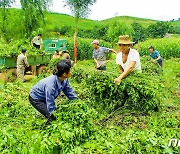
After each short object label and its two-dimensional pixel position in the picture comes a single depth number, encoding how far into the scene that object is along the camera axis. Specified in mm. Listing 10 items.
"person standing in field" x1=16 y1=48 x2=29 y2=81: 6068
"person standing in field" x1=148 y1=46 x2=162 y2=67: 6597
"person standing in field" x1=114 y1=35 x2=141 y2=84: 2913
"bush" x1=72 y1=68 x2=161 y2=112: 2876
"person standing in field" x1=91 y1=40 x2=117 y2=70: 5319
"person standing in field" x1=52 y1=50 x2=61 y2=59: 6379
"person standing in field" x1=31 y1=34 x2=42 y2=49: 7908
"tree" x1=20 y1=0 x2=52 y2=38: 10524
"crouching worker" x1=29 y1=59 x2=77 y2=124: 2367
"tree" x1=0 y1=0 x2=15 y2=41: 11359
